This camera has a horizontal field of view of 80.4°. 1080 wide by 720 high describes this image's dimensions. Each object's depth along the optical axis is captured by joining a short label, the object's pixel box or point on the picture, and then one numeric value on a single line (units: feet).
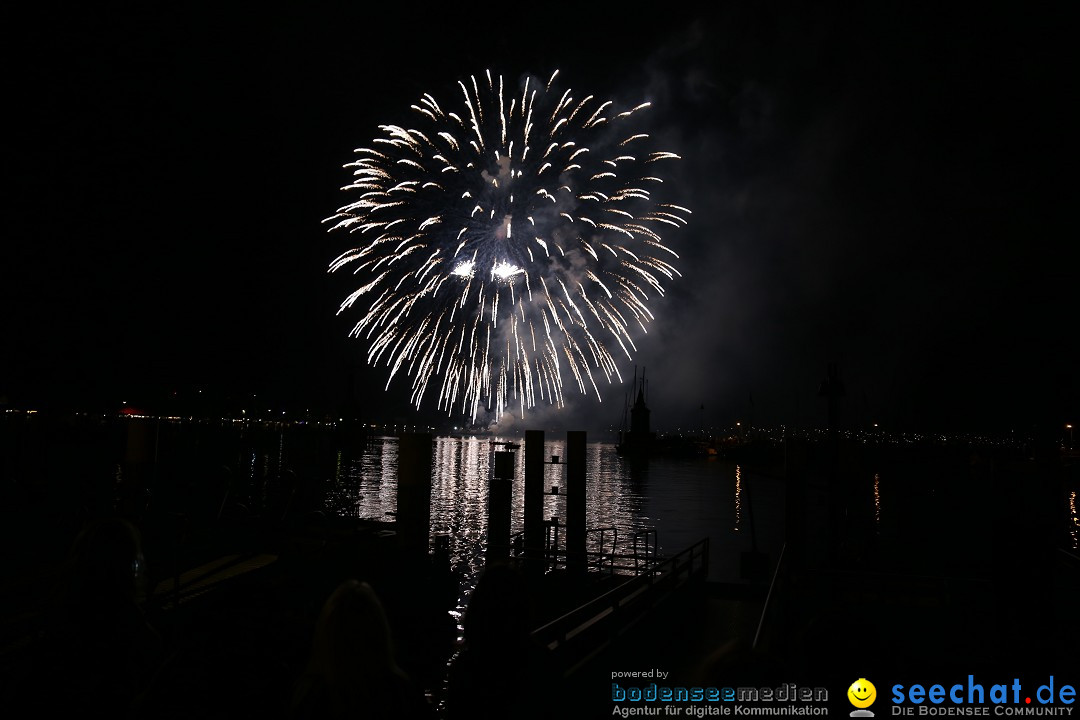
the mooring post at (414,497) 70.90
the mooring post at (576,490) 77.12
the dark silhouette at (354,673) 10.62
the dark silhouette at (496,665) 12.03
